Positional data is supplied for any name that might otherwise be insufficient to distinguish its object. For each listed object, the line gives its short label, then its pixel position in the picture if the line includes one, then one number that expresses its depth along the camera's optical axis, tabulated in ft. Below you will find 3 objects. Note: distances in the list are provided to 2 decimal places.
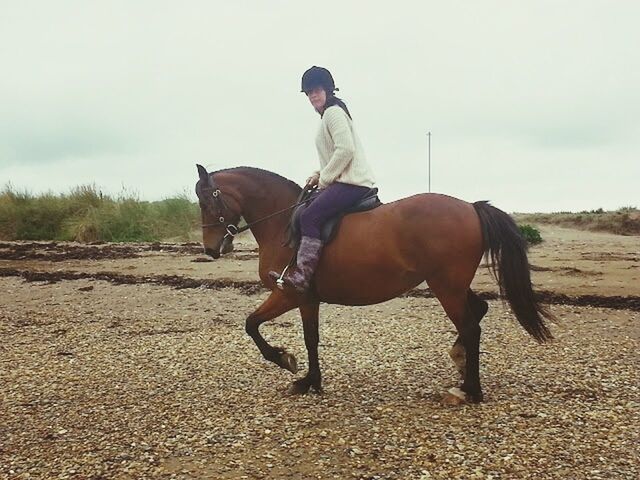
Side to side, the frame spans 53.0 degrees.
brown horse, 18.30
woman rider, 18.94
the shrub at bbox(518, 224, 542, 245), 65.51
